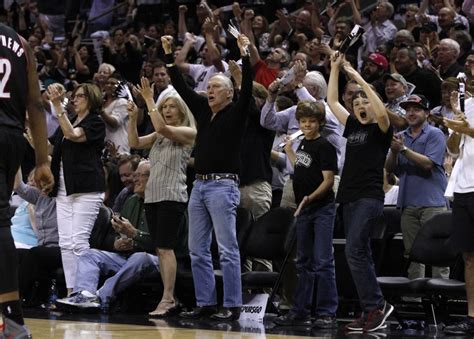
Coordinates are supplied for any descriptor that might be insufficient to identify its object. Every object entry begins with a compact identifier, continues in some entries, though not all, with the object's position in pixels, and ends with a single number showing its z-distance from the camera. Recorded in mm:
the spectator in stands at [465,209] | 14977
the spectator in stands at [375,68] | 22422
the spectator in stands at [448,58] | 22031
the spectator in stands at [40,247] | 20172
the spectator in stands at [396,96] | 18656
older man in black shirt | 16828
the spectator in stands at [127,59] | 29844
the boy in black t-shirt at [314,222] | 16297
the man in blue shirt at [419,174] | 17281
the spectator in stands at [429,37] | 24266
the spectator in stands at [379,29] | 26708
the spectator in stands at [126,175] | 20641
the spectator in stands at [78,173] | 18609
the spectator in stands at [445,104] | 18906
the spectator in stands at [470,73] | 17641
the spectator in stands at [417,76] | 21469
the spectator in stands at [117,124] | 23359
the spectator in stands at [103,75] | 25328
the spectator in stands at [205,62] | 23766
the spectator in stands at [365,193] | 15555
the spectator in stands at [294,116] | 18797
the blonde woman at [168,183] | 17953
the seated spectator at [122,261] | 18562
